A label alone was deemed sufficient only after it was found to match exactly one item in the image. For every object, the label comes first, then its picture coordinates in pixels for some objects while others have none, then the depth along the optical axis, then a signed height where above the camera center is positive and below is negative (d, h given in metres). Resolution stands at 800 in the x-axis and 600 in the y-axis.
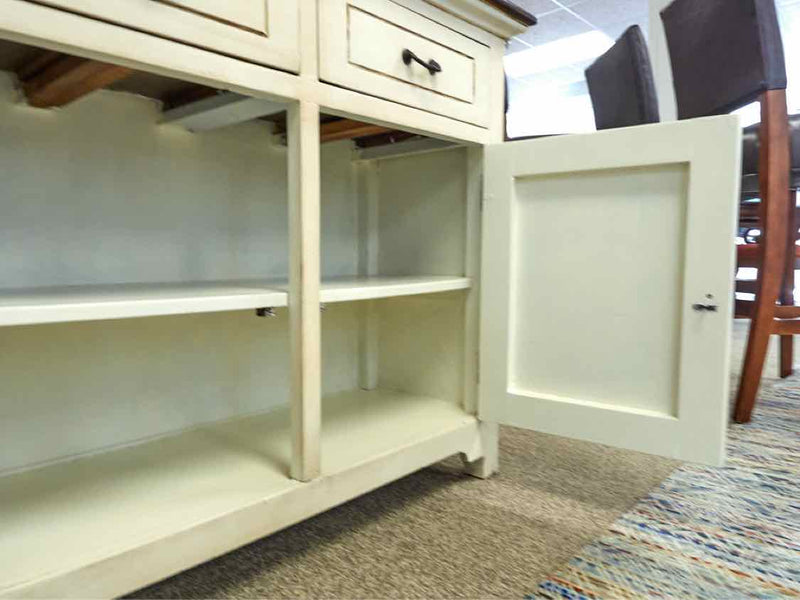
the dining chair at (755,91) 1.30 +0.42
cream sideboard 0.61 -0.04
